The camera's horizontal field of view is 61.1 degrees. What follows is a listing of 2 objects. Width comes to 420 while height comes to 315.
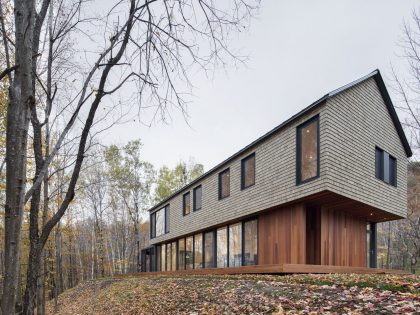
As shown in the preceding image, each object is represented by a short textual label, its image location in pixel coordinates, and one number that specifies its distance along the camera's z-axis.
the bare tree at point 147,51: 4.29
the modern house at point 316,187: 10.58
